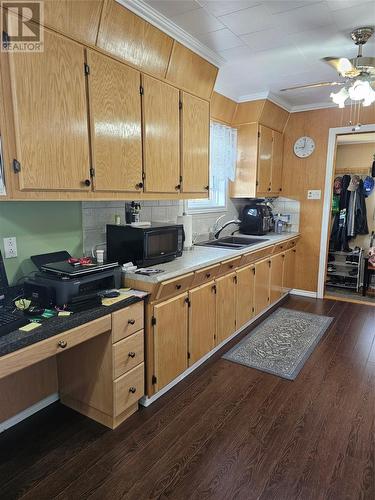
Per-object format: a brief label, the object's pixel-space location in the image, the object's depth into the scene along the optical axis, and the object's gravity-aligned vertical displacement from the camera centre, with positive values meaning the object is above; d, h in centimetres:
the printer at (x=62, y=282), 178 -44
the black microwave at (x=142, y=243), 233 -30
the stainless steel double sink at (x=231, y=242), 354 -45
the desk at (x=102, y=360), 171 -98
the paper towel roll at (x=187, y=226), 308 -22
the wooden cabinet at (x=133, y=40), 193 +103
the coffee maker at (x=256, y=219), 423 -21
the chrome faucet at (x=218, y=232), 382 -34
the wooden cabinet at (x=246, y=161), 408 +52
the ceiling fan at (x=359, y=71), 231 +94
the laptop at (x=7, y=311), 151 -55
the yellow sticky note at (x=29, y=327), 154 -59
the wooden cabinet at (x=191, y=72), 250 +105
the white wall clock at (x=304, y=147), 453 +77
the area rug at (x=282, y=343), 286 -136
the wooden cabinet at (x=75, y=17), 167 +96
